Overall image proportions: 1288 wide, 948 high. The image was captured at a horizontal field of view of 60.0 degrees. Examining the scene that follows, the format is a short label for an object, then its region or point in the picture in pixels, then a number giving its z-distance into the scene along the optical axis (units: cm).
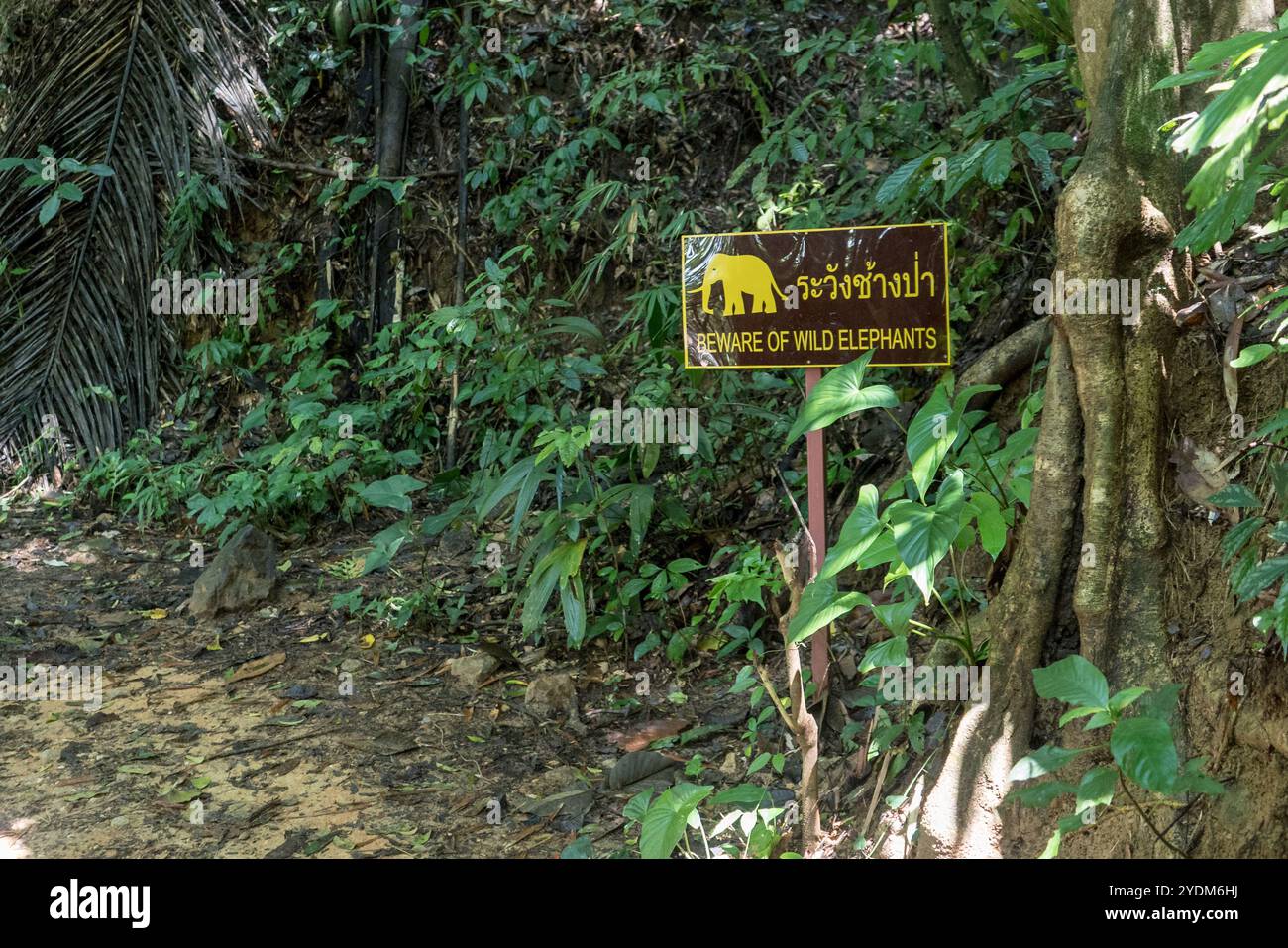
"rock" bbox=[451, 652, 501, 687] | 454
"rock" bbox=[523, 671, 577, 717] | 429
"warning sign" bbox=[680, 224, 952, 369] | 355
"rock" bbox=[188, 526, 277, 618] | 527
